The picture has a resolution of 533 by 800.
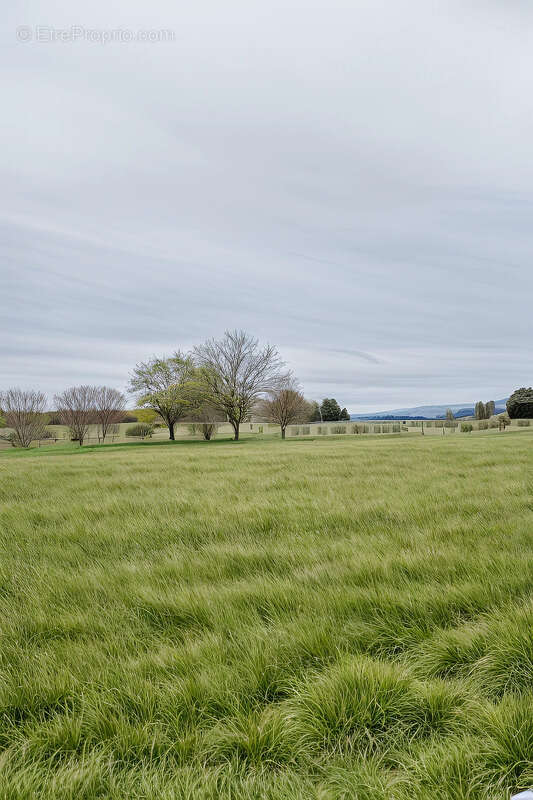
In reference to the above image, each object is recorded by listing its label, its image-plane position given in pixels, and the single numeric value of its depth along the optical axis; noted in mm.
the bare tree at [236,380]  43312
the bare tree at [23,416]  46375
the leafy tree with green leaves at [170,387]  43625
